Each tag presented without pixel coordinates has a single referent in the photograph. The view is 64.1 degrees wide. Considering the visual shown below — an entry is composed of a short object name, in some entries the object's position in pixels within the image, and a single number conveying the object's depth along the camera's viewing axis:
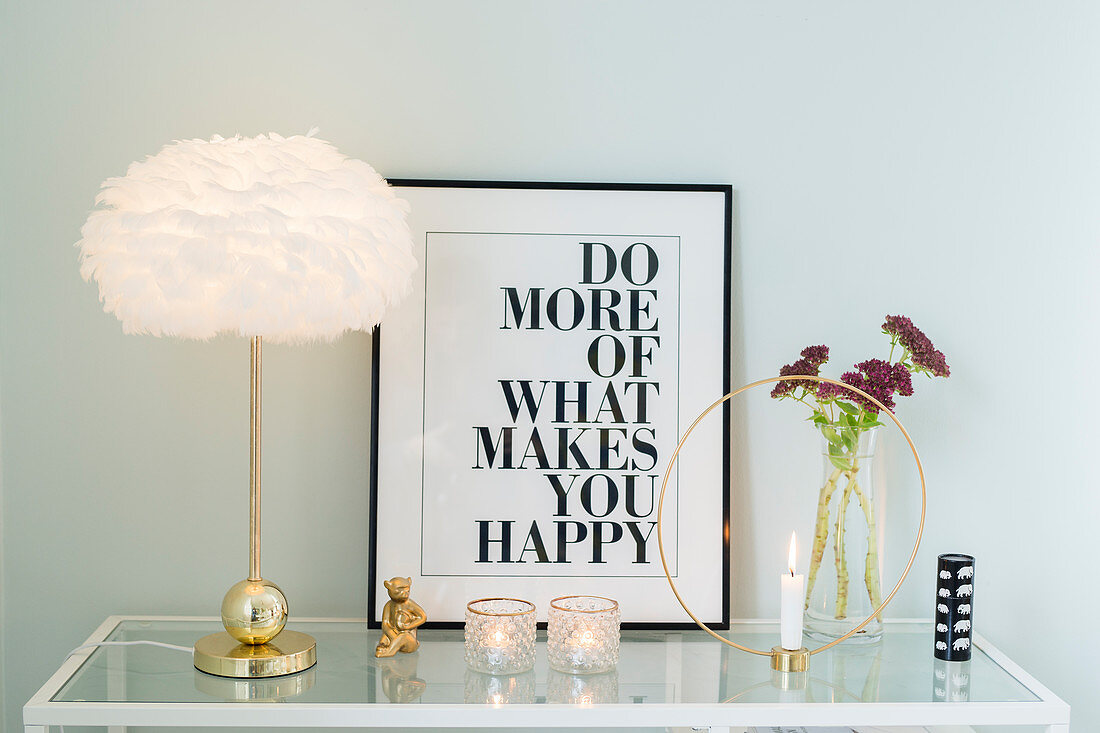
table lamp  1.03
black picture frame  1.36
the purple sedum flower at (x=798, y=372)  1.30
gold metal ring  1.17
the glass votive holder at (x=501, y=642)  1.18
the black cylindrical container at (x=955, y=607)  1.25
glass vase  1.31
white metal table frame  1.07
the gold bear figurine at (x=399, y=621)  1.24
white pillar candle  1.17
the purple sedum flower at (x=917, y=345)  1.27
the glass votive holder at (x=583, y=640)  1.18
